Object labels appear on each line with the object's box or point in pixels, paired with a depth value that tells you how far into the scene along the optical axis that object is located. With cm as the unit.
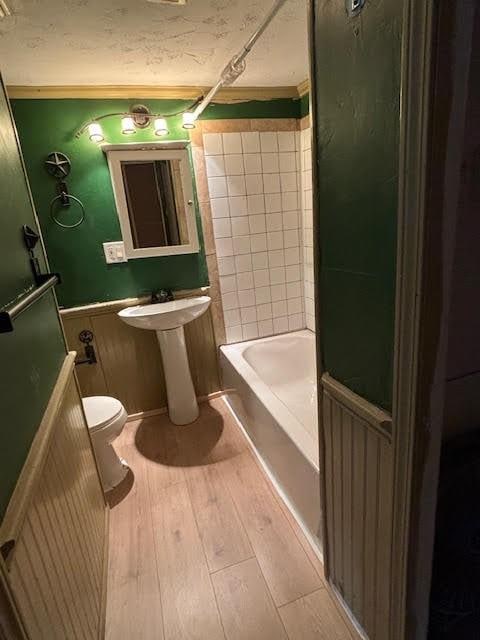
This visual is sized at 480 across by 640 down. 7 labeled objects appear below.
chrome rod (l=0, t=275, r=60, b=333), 69
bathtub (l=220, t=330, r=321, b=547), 146
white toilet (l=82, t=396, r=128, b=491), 173
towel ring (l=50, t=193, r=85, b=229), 204
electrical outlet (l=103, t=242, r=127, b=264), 219
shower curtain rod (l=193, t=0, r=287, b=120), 112
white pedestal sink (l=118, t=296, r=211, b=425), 205
